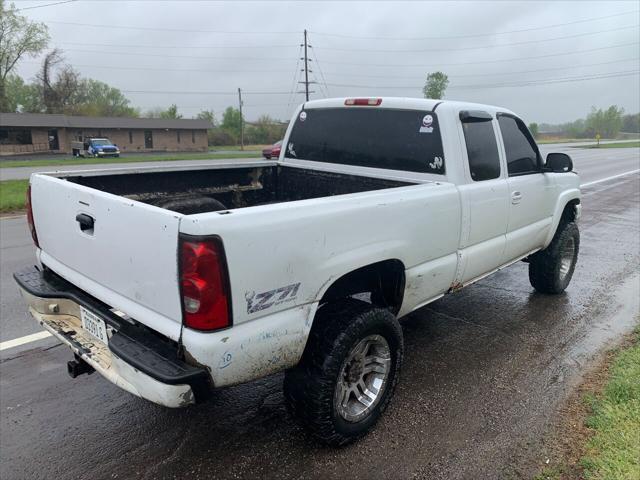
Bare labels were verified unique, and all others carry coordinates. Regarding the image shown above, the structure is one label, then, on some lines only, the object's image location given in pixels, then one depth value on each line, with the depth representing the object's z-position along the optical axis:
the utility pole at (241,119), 65.97
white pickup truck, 2.20
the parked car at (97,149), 40.81
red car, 22.67
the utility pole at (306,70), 55.36
